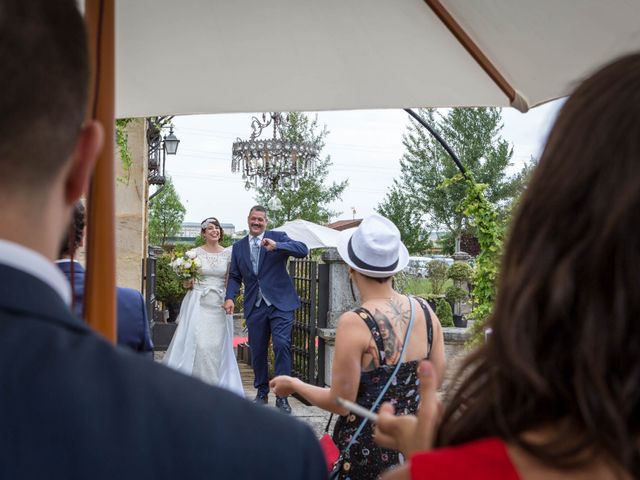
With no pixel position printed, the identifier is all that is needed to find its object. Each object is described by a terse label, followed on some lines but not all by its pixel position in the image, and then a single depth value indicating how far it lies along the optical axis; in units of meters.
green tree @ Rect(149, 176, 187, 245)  44.75
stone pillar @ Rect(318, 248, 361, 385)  9.30
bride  9.75
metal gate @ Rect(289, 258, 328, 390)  9.46
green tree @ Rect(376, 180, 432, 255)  51.00
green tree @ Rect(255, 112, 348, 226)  34.59
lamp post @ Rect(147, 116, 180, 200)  15.28
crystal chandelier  15.53
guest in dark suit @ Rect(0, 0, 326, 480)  0.82
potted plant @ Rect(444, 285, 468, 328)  16.50
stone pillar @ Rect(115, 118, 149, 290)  9.56
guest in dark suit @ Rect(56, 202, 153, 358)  3.50
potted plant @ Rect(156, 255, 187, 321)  14.66
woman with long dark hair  0.98
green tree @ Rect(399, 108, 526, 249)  56.84
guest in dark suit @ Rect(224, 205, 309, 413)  8.95
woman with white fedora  3.08
